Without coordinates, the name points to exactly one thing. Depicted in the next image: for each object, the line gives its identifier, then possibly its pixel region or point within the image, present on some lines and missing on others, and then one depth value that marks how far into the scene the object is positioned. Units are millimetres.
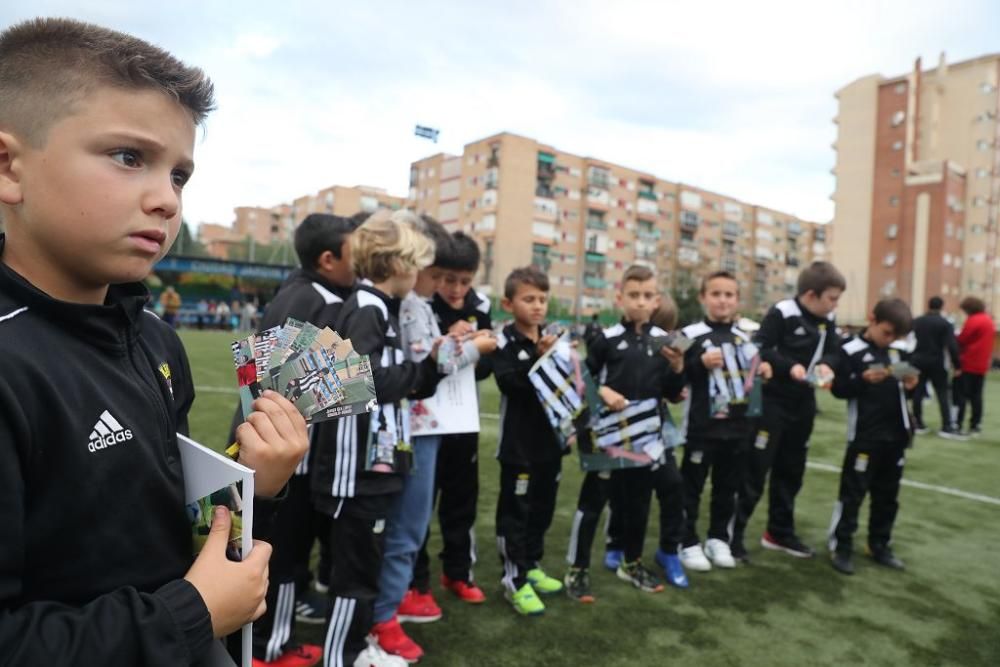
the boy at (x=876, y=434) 4273
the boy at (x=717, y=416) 4148
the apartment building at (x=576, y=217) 57000
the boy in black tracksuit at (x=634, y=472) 3631
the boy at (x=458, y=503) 3479
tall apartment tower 48094
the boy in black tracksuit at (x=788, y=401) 4457
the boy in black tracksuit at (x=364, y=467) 2465
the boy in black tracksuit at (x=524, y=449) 3457
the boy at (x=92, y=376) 892
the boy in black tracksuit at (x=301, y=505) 2738
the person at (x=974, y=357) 9742
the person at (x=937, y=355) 9633
